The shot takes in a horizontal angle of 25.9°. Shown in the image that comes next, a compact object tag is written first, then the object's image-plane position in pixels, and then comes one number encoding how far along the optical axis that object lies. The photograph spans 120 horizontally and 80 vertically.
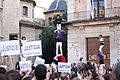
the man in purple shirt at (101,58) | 15.80
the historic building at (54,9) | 47.97
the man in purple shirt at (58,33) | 15.64
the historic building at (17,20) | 30.73
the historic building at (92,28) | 21.67
